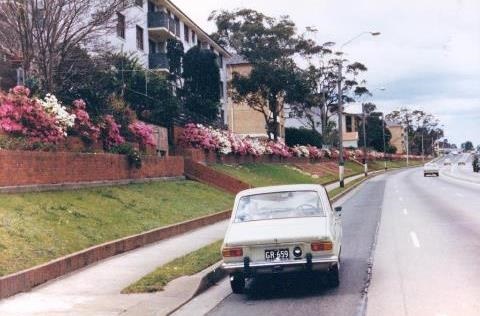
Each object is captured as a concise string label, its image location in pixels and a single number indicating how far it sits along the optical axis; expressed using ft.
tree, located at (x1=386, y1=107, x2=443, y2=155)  506.89
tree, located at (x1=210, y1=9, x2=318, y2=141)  185.06
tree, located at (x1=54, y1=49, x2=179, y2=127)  72.74
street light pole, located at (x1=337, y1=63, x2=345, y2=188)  134.51
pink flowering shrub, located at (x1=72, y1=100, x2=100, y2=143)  62.54
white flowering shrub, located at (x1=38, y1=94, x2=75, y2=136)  56.39
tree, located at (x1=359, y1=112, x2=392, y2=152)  433.07
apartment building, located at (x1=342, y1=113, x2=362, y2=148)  419.13
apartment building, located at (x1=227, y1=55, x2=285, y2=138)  237.86
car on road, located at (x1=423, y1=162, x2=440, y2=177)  216.33
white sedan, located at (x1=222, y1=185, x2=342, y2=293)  29.94
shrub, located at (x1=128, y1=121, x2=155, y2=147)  77.33
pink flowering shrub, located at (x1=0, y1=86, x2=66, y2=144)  51.47
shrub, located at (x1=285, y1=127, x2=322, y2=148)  262.06
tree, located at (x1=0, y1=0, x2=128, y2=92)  64.28
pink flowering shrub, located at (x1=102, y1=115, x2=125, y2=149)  68.74
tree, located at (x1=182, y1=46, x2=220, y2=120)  123.85
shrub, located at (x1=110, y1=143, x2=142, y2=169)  68.49
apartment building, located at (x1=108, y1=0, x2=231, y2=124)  135.95
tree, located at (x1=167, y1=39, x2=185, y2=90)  128.57
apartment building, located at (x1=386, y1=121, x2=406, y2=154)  574.97
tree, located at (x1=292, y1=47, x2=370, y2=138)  226.99
